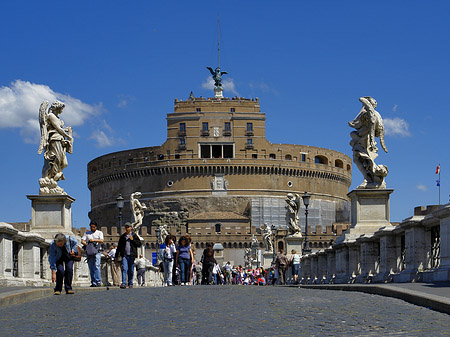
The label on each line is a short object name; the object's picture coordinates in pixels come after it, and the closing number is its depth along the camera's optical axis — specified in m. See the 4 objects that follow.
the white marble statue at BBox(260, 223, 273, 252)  49.62
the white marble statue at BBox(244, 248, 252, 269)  68.78
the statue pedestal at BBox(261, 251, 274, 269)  47.75
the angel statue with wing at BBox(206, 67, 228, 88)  110.06
